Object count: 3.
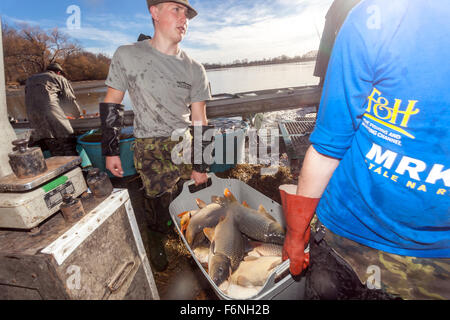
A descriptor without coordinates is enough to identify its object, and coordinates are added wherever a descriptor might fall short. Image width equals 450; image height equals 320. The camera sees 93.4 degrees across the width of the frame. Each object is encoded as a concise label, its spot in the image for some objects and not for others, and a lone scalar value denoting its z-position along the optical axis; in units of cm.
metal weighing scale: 109
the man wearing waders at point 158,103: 224
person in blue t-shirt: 79
